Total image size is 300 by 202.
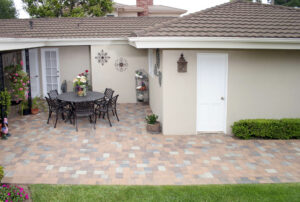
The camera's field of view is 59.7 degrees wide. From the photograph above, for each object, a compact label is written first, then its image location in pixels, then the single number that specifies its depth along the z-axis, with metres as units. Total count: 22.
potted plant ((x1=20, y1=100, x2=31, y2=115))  9.67
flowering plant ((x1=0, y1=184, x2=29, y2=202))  4.57
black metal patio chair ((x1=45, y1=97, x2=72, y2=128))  8.51
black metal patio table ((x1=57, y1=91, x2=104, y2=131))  8.20
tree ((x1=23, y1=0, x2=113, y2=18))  21.46
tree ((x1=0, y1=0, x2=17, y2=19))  29.75
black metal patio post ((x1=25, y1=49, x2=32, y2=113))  9.44
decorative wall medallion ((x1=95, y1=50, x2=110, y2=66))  11.22
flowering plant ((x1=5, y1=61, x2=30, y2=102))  9.20
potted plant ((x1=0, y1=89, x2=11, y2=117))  7.66
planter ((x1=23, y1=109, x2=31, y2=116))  9.75
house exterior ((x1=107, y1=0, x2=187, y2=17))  23.43
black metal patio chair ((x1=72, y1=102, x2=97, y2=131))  8.18
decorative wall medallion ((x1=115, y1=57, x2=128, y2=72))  11.35
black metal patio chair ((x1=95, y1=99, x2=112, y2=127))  8.67
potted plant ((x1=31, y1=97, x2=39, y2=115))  9.83
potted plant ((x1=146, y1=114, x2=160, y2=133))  7.97
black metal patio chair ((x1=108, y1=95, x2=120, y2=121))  8.78
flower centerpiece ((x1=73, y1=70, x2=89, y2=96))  8.77
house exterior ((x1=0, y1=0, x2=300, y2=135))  7.24
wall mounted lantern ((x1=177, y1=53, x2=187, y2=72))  7.52
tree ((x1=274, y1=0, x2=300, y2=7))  27.38
